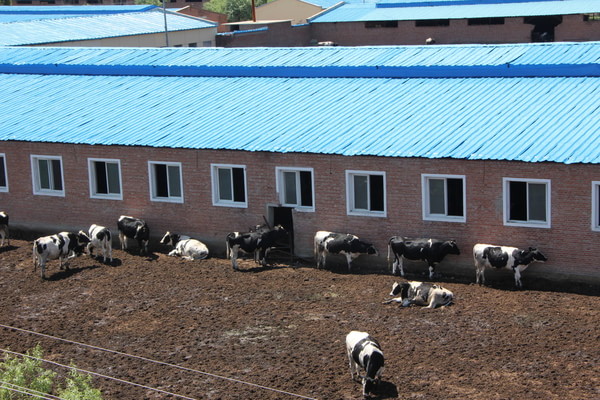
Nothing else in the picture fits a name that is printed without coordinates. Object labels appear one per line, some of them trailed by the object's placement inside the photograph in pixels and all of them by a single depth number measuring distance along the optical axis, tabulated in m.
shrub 15.59
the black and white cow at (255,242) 28.31
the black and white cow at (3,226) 31.78
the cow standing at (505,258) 25.03
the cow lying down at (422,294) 23.94
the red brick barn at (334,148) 25.70
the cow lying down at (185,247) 29.59
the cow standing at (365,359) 18.92
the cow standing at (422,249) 26.16
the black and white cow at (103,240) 29.48
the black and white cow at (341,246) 27.44
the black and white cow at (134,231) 30.50
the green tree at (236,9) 97.19
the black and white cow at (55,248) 28.02
